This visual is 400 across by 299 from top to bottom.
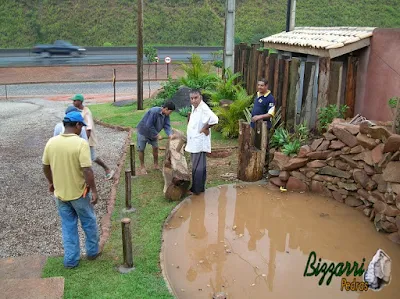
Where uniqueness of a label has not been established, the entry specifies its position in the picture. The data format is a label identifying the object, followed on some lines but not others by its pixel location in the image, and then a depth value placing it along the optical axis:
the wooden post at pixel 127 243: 4.90
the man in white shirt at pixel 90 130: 7.17
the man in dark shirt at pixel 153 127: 7.84
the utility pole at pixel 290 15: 12.62
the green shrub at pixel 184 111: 13.48
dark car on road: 29.27
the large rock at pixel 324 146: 7.21
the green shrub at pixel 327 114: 7.80
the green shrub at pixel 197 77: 14.44
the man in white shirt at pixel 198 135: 7.06
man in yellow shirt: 4.84
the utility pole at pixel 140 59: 14.71
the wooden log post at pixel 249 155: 7.96
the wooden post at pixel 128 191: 6.55
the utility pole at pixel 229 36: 12.44
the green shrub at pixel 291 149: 7.68
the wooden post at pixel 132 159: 8.05
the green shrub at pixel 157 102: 14.62
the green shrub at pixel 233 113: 10.37
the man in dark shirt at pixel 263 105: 8.05
